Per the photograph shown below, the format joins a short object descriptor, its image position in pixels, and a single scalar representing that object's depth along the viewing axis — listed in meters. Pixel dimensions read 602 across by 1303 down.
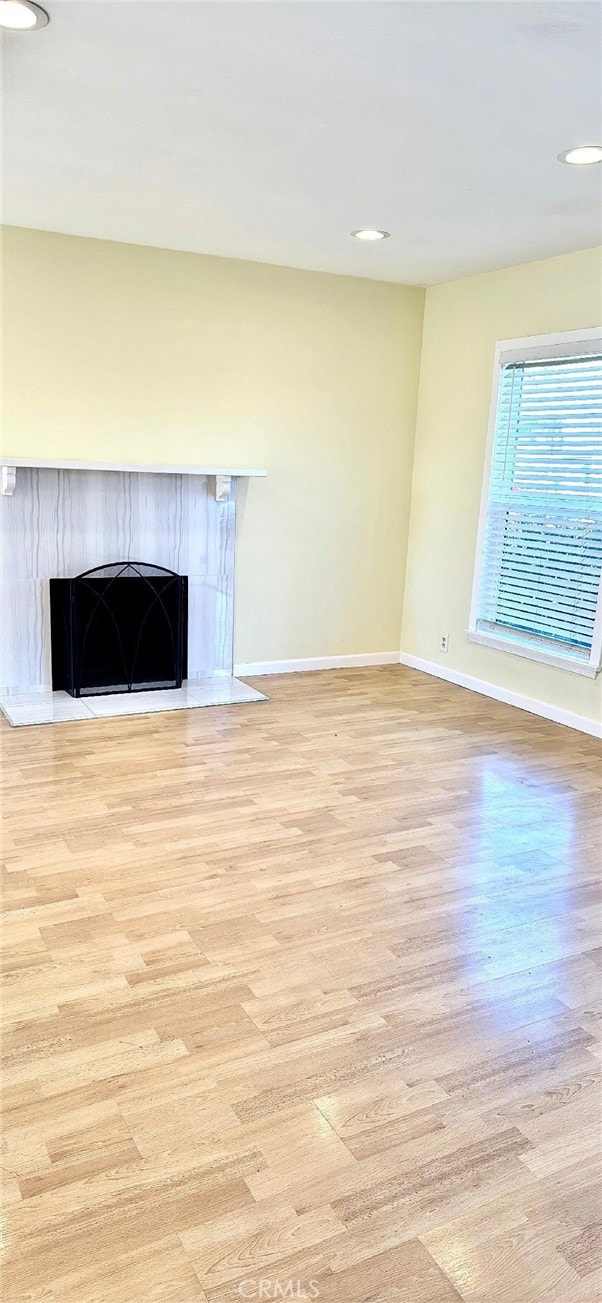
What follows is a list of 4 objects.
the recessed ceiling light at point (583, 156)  2.92
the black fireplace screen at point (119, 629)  4.64
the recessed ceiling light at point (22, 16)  2.16
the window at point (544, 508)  4.42
